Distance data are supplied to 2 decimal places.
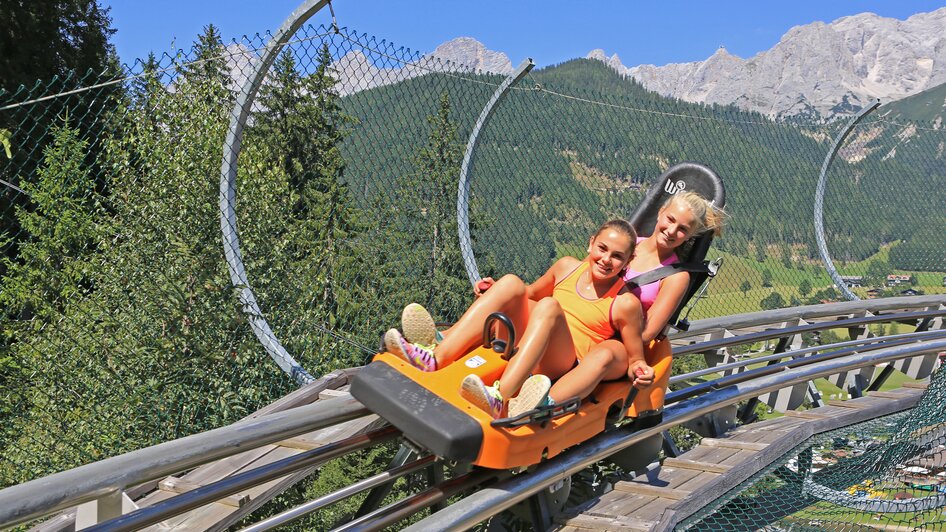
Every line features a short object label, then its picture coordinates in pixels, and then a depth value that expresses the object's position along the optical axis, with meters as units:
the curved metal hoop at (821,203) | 6.84
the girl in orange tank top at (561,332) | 2.92
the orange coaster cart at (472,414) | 2.66
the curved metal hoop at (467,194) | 4.73
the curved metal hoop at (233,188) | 3.50
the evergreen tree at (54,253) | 8.85
